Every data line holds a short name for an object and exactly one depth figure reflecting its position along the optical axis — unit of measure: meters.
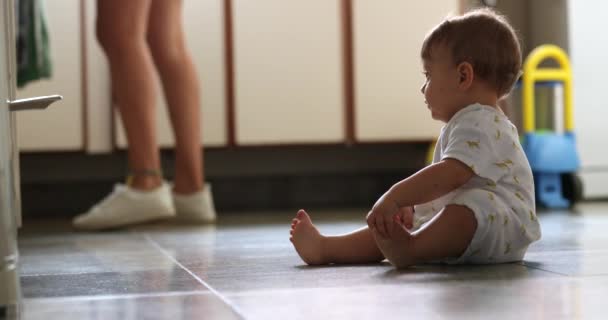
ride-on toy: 5.56
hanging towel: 4.82
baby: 2.35
